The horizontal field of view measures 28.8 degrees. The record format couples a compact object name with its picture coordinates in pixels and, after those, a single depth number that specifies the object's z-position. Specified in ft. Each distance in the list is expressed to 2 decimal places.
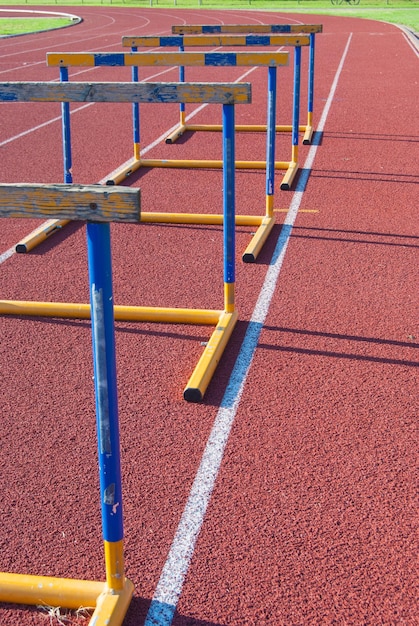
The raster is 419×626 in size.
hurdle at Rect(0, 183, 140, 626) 7.37
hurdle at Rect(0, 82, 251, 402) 13.94
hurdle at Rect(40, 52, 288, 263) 19.18
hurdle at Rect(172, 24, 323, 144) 29.04
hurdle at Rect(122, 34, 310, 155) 23.67
